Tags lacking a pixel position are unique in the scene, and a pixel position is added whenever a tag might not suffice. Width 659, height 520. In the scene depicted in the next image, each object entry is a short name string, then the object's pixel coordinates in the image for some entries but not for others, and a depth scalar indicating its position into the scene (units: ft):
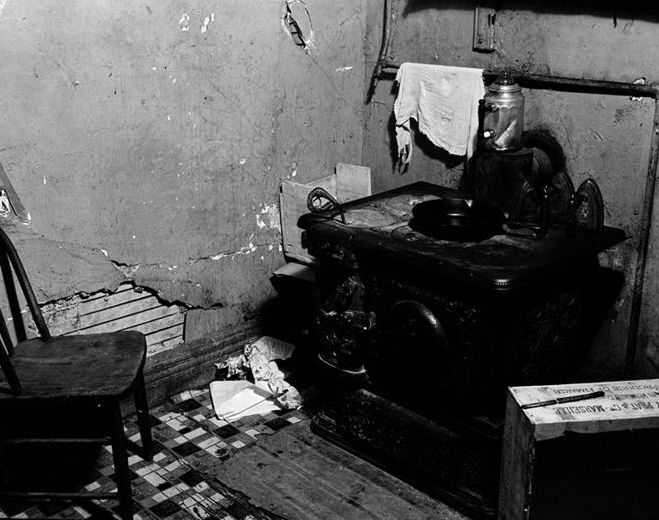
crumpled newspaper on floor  12.42
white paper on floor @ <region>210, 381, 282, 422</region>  12.05
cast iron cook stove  9.23
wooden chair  8.81
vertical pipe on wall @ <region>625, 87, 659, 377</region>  10.33
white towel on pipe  12.11
